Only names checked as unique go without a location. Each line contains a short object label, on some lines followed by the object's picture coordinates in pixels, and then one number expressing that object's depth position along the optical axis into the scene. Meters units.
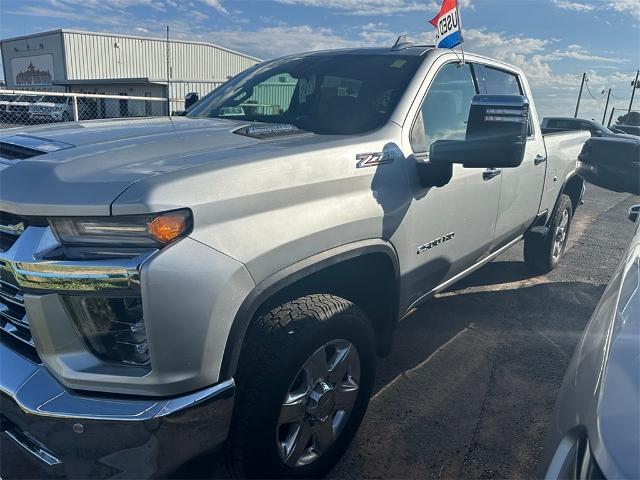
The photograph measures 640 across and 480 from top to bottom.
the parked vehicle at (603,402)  1.07
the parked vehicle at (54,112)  11.57
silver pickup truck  1.60
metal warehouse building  33.84
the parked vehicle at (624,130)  13.04
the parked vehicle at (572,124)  11.61
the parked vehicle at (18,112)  9.95
